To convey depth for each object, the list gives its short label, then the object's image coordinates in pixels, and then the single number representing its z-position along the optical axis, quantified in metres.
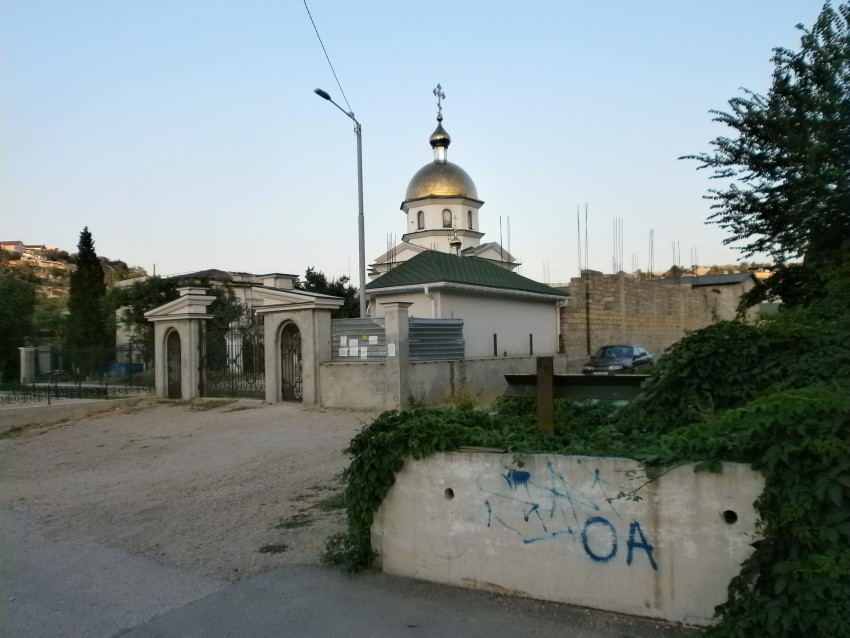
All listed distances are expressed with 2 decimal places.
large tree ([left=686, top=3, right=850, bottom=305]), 9.93
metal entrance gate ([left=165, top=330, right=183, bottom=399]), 21.30
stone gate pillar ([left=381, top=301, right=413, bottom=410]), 16.19
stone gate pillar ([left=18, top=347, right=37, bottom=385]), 28.12
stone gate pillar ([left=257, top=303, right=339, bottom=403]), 17.33
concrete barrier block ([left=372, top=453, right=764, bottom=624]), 4.27
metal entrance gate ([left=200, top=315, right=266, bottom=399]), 19.38
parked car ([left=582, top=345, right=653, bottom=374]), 25.78
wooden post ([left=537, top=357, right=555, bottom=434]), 5.80
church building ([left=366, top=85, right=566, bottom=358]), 24.91
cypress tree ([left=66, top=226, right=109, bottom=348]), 38.97
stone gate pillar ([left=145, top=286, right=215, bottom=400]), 20.44
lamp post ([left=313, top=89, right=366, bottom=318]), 19.44
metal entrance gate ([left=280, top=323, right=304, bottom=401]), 18.02
